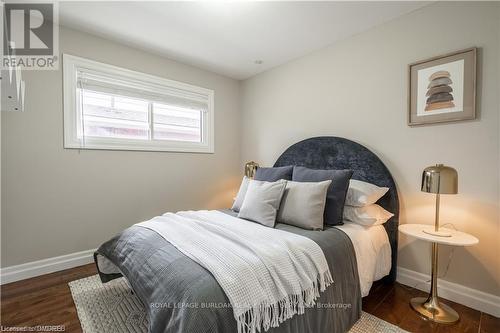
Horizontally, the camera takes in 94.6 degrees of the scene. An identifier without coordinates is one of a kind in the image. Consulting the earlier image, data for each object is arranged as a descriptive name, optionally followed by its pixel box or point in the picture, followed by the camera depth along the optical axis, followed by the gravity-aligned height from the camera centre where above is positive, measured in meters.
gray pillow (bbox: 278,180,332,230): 1.87 -0.36
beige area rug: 1.55 -1.11
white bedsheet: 1.75 -0.72
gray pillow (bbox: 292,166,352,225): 1.97 -0.26
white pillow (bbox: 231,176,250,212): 2.40 -0.37
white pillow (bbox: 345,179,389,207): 2.01 -0.27
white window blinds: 2.41 +0.63
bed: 1.04 -0.65
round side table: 1.60 -0.88
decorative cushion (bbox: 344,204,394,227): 1.96 -0.45
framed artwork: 1.79 +0.62
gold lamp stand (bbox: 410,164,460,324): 1.65 -0.52
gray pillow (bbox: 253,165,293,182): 2.42 -0.12
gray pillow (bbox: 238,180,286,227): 1.96 -0.36
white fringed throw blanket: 1.10 -0.57
